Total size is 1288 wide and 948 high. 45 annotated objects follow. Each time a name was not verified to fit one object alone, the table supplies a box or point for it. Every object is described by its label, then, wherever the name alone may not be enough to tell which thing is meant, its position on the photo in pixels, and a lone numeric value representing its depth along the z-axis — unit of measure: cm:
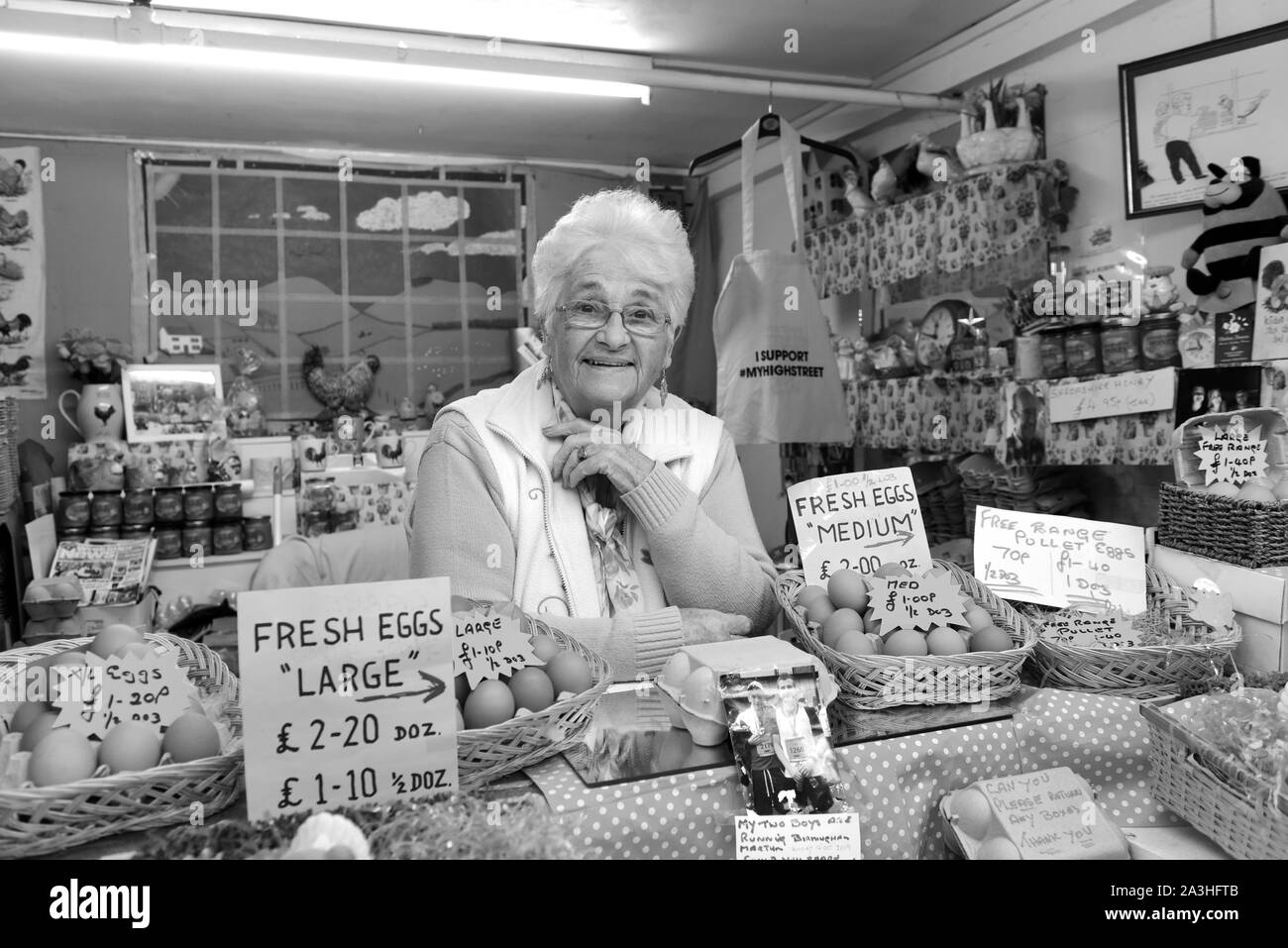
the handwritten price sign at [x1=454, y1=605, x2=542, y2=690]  110
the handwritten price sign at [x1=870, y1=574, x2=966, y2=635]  132
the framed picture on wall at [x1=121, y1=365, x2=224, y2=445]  536
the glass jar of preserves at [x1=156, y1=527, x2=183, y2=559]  502
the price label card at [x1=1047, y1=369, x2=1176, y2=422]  289
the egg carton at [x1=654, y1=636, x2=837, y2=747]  111
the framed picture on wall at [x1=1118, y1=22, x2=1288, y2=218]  280
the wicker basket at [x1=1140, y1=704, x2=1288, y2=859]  96
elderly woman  167
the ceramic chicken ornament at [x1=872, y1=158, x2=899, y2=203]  419
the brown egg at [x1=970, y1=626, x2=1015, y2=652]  127
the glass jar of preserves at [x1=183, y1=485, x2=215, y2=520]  509
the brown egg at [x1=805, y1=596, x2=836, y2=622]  138
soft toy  269
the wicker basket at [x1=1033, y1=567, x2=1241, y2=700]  130
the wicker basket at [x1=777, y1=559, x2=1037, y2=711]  121
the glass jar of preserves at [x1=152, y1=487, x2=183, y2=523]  504
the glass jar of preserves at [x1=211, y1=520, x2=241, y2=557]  512
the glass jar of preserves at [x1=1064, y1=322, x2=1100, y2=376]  313
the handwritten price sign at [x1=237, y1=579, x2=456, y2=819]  92
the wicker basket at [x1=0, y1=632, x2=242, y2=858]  84
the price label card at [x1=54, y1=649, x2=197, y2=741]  97
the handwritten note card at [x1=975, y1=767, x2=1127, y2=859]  104
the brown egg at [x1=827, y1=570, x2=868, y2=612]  140
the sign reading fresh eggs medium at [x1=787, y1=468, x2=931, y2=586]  157
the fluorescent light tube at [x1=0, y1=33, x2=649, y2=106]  349
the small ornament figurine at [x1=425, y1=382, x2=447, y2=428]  639
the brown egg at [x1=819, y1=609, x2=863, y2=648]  131
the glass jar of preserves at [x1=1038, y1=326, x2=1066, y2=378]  324
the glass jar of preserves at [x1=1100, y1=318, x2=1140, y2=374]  298
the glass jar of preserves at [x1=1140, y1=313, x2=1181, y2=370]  287
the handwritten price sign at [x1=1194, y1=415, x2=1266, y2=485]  185
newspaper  471
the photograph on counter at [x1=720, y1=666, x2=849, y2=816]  102
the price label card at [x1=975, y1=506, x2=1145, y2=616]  155
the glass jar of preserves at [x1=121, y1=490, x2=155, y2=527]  501
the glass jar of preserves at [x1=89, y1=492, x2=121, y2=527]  496
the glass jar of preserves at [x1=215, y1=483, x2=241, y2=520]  513
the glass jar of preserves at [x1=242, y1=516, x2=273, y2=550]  525
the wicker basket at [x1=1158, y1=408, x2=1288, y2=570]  166
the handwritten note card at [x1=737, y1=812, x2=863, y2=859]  98
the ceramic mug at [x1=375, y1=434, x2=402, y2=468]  578
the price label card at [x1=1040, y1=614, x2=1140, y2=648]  138
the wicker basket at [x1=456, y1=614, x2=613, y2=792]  101
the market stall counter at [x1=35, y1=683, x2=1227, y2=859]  101
